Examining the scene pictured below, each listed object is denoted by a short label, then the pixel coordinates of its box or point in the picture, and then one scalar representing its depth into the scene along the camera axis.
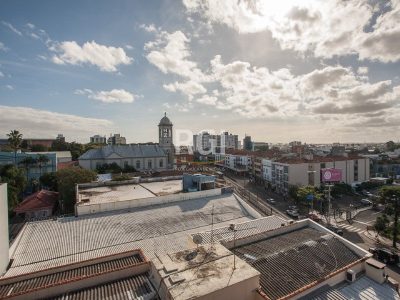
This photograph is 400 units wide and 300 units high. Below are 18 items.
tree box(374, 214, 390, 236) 30.11
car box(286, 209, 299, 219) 40.58
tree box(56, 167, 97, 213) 34.66
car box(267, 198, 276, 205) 49.58
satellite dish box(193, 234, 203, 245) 15.12
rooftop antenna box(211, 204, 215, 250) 13.20
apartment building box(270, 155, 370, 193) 57.34
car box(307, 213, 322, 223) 38.98
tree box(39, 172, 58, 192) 47.16
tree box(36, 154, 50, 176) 50.78
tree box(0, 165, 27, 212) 33.84
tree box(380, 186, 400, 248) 28.52
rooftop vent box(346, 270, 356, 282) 12.73
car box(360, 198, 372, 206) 48.72
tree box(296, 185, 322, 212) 42.53
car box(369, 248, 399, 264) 25.12
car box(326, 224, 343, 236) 32.97
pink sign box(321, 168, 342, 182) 37.25
